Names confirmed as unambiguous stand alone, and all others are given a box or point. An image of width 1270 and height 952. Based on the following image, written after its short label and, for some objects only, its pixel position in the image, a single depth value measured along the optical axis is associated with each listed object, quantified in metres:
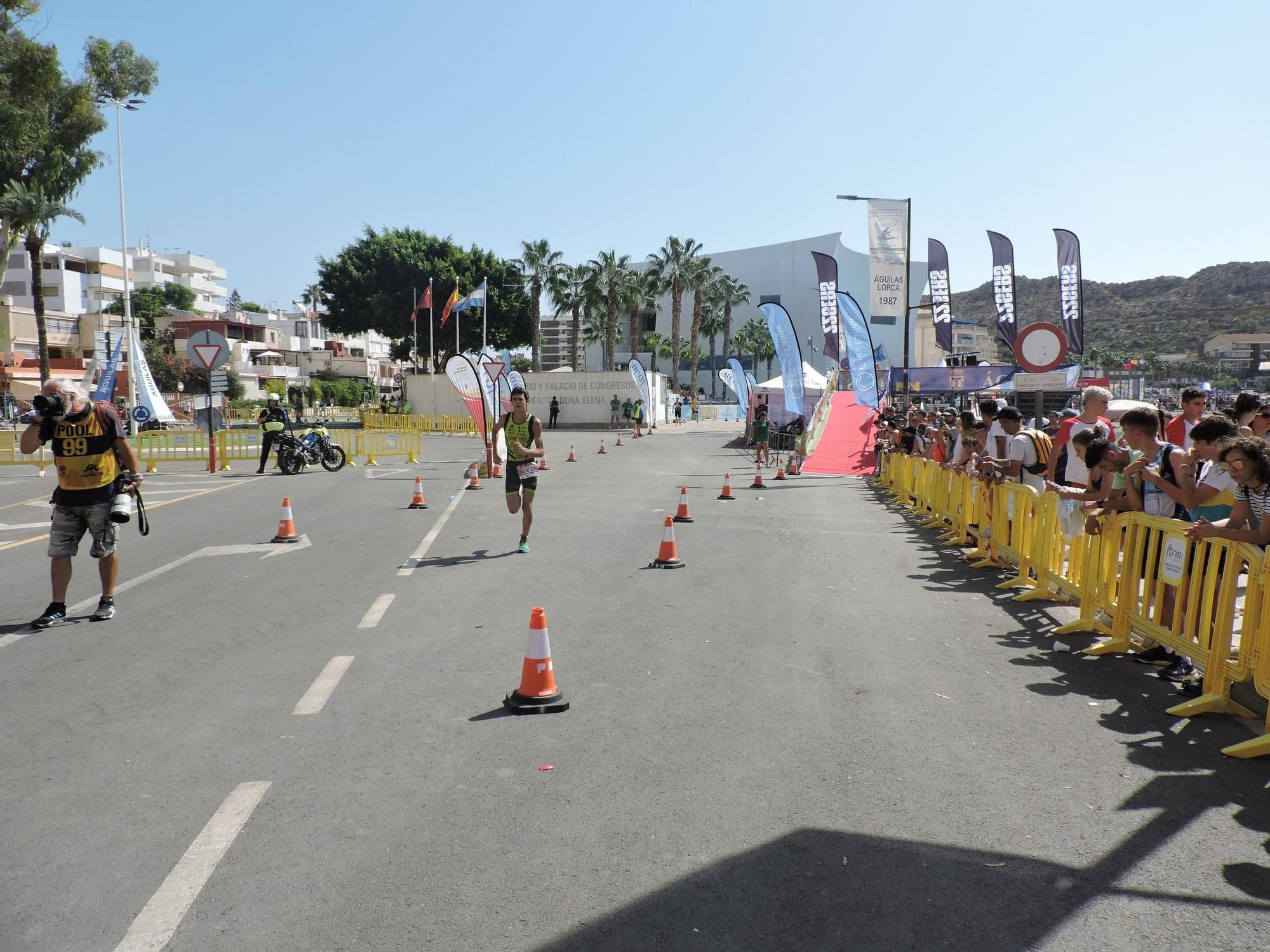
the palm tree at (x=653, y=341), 103.62
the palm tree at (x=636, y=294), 70.25
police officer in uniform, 22.69
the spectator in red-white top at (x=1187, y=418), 9.55
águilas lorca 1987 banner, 23.61
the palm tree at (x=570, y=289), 69.06
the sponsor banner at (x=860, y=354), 24.72
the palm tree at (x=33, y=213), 38.09
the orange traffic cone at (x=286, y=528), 11.94
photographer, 7.26
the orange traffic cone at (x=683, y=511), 14.30
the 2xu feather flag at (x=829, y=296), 31.78
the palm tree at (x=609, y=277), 69.00
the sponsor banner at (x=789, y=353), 26.58
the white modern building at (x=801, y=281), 104.62
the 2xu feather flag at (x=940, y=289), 32.25
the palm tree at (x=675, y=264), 73.88
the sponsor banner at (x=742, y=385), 36.88
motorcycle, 22.92
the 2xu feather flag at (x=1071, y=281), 28.47
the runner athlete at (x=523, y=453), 10.98
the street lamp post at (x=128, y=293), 34.38
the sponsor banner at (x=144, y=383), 34.81
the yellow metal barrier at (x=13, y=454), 25.27
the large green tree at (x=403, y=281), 66.06
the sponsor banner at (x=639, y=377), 42.84
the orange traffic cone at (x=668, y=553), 10.20
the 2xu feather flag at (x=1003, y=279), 28.91
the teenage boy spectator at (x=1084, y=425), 8.45
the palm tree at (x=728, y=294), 89.94
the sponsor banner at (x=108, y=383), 29.62
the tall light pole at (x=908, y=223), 23.47
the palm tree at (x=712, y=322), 97.75
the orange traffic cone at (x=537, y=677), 5.29
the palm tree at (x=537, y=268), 68.62
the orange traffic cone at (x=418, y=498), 16.00
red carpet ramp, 25.56
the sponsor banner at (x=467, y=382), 22.80
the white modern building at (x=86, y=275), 78.19
